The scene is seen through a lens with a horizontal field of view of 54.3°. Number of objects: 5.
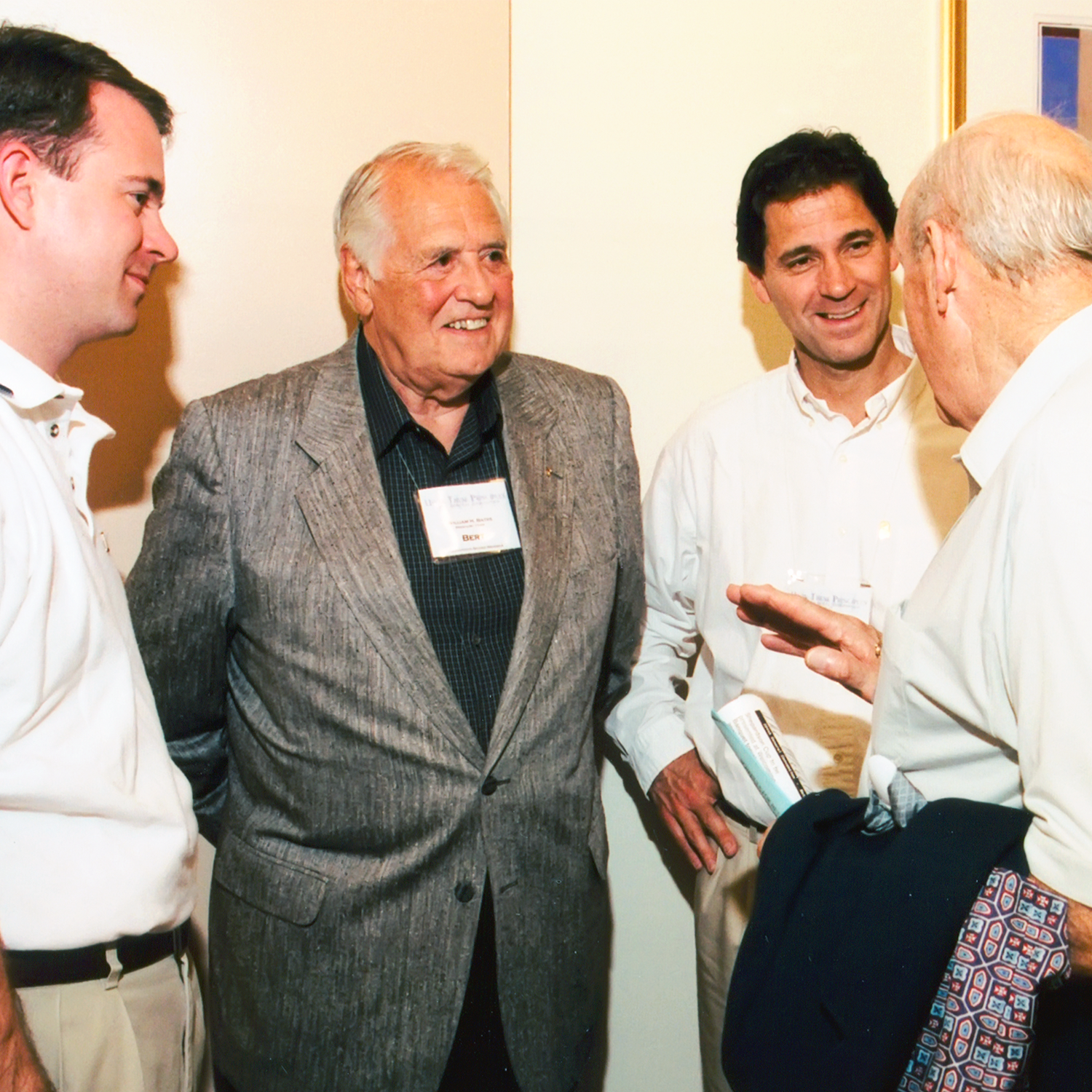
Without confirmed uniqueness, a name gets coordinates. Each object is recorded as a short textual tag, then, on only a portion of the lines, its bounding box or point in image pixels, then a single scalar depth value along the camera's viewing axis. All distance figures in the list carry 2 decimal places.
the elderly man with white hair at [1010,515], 1.07
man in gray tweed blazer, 1.83
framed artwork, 2.52
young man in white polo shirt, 1.32
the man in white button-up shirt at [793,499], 2.12
